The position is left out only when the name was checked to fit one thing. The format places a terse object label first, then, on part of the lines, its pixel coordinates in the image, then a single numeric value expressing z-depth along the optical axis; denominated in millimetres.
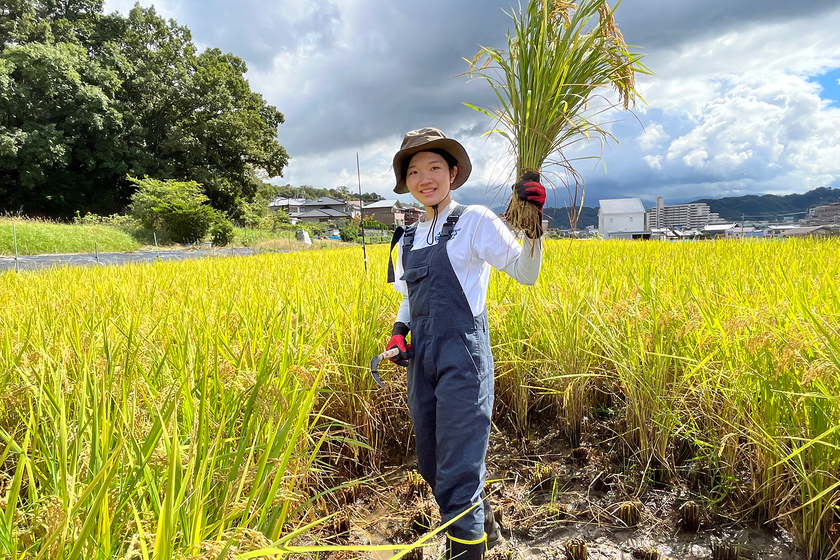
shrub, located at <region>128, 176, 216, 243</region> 18297
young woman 1281
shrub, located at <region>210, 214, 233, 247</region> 19531
